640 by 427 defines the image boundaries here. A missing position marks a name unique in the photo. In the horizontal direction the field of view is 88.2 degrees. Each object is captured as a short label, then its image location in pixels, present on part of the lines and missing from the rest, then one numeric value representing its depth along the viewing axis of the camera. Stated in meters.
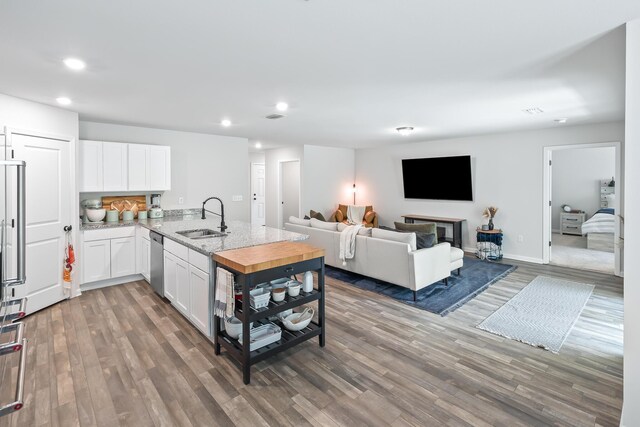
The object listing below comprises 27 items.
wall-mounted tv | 6.65
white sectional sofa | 4.02
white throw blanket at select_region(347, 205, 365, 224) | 8.06
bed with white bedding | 6.73
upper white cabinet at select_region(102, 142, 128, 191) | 4.57
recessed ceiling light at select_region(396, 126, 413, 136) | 5.39
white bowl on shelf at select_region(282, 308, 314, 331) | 2.82
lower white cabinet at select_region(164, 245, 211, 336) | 2.90
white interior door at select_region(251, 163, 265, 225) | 9.76
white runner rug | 3.12
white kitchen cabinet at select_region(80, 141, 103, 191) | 4.37
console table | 6.62
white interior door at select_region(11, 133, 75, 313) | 3.56
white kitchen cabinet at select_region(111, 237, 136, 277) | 4.47
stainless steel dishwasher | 3.83
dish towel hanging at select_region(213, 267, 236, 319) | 2.50
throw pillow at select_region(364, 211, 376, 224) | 7.99
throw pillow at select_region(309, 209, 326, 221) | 6.56
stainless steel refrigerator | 1.35
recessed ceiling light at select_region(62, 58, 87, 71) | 2.47
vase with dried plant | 6.24
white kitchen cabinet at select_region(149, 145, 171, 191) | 5.01
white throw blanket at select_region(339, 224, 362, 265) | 4.69
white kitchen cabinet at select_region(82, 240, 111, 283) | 4.27
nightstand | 8.27
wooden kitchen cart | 2.41
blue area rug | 3.94
